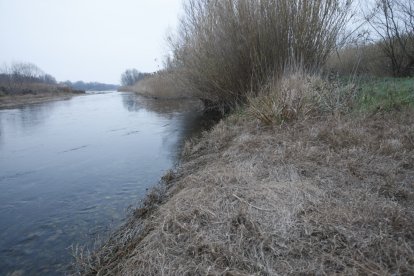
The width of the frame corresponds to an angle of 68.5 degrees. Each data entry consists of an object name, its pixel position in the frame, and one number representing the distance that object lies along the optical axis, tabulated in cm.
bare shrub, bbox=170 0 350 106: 772
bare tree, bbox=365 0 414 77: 1513
